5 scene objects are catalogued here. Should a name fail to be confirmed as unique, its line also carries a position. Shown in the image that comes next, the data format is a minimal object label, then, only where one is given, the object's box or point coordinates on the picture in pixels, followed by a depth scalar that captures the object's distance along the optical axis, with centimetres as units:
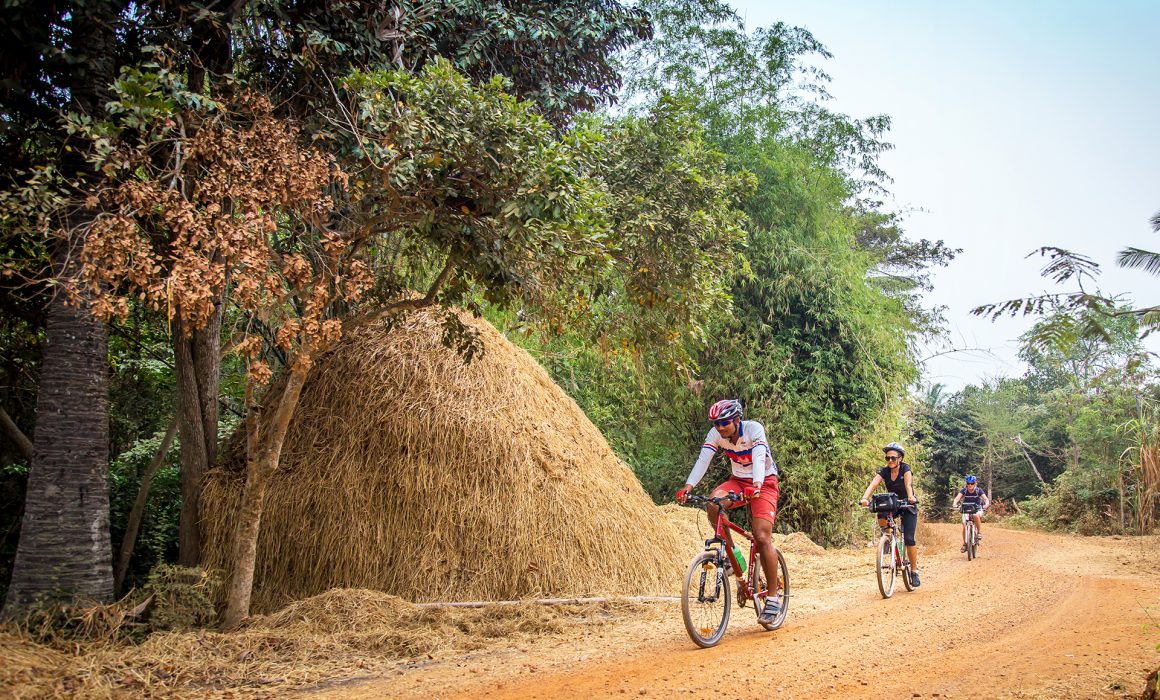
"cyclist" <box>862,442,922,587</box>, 978
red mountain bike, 636
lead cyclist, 680
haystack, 834
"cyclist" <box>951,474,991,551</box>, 1388
